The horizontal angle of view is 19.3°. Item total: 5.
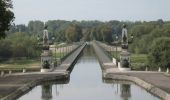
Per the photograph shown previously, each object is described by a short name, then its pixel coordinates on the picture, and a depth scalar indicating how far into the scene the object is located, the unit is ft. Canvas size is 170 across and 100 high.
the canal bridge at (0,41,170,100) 123.03
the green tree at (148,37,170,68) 244.01
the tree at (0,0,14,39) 162.50
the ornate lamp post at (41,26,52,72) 187.32
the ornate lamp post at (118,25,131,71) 185.06
